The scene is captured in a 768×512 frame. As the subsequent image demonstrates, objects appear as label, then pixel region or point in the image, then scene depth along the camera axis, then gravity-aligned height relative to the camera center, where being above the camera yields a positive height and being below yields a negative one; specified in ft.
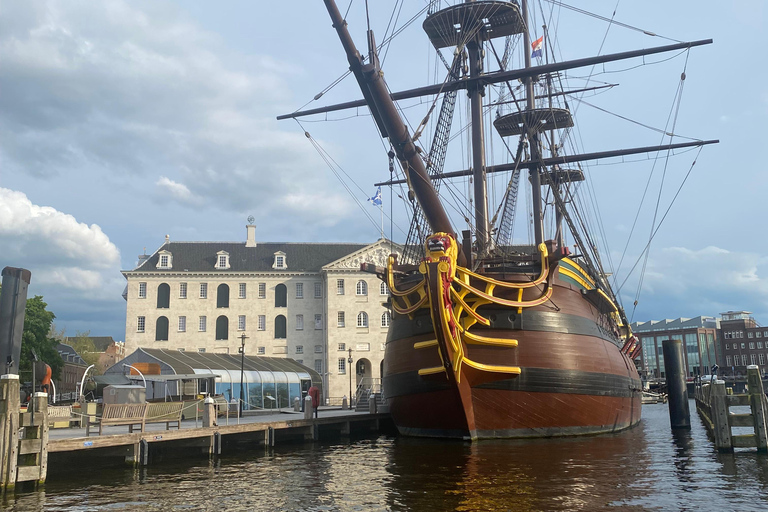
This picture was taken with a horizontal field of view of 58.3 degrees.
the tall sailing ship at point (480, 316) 63.57 +4.83
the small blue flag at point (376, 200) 134.21 +32.61
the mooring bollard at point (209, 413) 65.67 -3.71
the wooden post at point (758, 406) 51.62 -3.50
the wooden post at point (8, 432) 42.55 -3.21
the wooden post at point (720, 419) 52.85 -4.60
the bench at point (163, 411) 64.54 -3.75
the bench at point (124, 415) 57.77 -3.36
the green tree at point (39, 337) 158.51 +9.75
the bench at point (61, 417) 73.31 -4.27
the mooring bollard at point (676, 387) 85.72 -3.23
